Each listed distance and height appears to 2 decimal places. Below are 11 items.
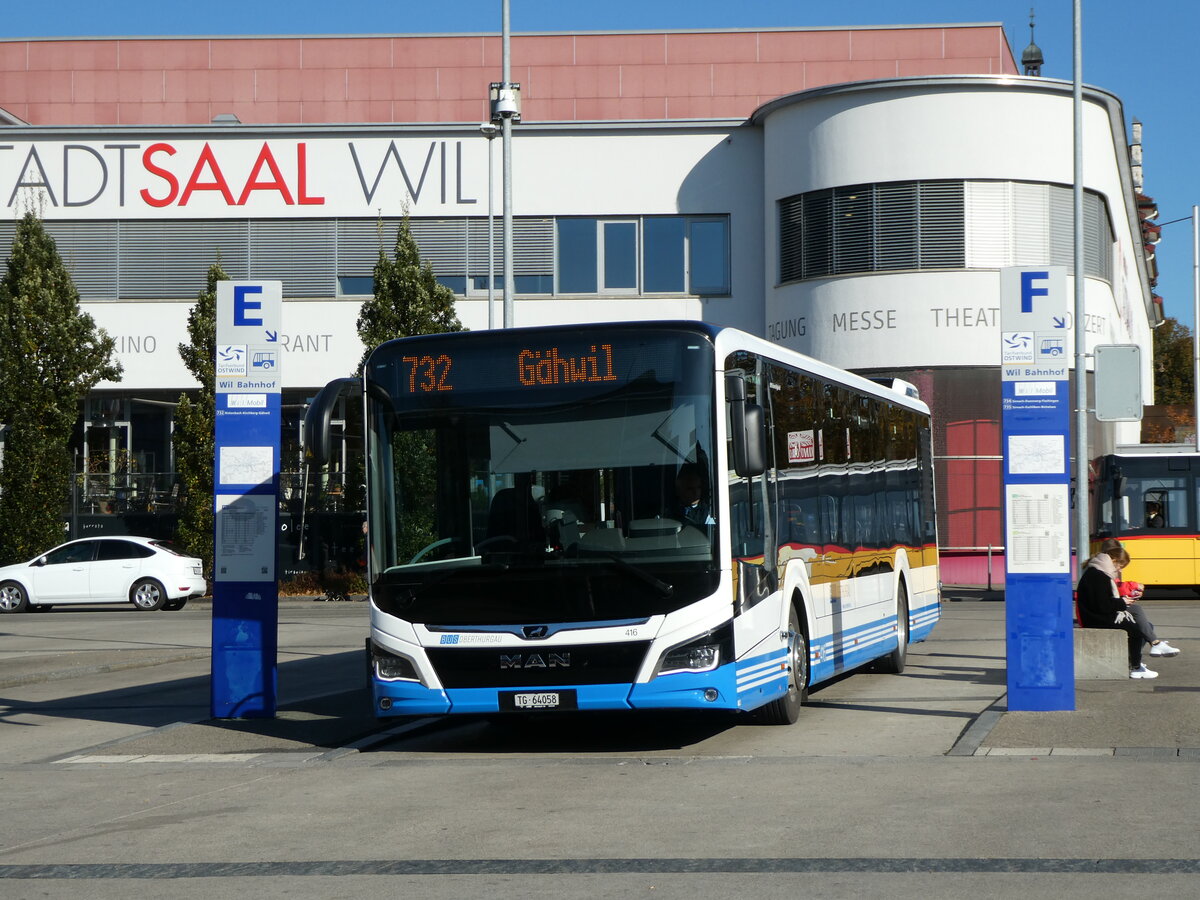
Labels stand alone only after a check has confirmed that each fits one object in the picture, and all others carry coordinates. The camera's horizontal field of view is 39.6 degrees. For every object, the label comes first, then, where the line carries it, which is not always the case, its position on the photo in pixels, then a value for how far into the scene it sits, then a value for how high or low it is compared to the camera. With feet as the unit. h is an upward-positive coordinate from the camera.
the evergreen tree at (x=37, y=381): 114.52 +7.62
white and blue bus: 34.73 -0.74
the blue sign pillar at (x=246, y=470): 42.45 +0.48
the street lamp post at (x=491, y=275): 118.42 +15.47
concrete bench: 50.01 -5.21
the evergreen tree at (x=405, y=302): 110.22 +12.39
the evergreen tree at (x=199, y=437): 114.93 +3.61
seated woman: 50.29 -3.67
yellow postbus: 103.30 -2.32
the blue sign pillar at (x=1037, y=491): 40.57 -0.22
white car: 106.01 -5.50
